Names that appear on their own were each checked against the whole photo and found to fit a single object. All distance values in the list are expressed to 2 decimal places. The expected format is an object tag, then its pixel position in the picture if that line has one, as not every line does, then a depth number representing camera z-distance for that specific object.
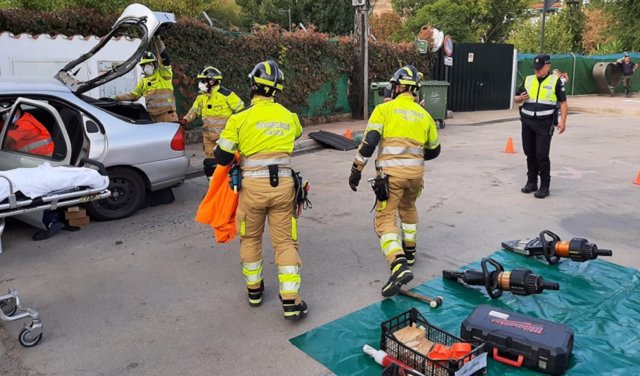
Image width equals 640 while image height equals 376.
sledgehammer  4.14
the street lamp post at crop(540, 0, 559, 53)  17.64
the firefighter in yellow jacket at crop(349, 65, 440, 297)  4.44
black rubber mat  11.38
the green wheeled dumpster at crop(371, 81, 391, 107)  13.09
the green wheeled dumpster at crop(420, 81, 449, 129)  14.02
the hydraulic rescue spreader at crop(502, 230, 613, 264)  4.60
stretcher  3.64
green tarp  3.40
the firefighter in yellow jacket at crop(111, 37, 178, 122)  7.88
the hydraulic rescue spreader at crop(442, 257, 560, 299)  4.04
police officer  6.98
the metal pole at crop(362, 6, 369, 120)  14.57
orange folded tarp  4.18
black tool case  3.23
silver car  5.76
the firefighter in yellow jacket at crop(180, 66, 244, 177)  7.41
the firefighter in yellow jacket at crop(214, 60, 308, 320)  3.87
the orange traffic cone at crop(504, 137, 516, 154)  10.64
